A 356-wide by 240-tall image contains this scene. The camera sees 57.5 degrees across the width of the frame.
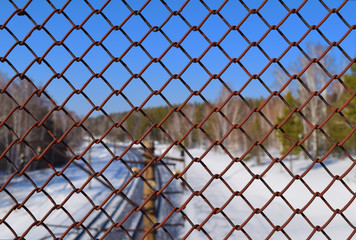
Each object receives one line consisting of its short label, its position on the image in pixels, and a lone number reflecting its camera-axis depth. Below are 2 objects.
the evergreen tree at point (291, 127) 20.82
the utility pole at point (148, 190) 4.03
